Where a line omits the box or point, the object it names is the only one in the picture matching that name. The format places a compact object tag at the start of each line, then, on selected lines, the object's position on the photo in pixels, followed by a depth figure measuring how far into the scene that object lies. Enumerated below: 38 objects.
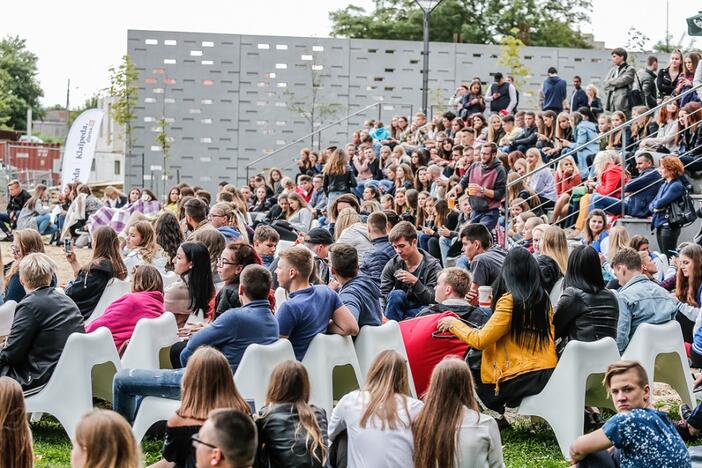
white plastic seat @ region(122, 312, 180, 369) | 6.96
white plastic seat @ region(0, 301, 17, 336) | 7.49
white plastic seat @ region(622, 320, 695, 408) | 7.20
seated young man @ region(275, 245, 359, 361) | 6.77
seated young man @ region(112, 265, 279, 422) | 6.31
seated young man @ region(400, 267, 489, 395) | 7.23
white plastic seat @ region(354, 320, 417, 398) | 7.07
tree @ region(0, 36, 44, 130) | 68.12
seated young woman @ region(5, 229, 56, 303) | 8.25
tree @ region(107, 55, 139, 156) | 29.09
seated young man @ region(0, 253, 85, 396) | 6.81
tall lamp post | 18.94
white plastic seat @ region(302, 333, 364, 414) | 6.80
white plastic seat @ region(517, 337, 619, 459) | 6.61
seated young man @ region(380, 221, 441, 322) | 8.23
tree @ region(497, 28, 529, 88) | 29.05
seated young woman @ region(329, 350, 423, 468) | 5.16
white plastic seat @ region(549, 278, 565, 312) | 8.16
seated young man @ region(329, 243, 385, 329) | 7.26
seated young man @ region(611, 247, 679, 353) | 7.53
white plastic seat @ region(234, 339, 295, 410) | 6.26
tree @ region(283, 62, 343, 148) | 29.47
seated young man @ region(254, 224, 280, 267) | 9.46
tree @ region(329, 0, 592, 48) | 43.16
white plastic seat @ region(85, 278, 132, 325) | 8.21
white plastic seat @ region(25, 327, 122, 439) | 6.76
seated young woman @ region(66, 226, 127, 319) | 8.15
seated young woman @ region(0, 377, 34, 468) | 4.55
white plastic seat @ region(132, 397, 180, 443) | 6.31
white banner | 24.91
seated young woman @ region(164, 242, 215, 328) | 7.57
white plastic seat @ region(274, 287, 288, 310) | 8.53
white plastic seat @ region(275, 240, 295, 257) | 11.00
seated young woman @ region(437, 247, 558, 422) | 6.69
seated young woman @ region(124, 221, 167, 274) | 9.27
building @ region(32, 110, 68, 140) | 83.62
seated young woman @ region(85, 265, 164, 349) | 7.42
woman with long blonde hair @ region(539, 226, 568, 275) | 8.17
